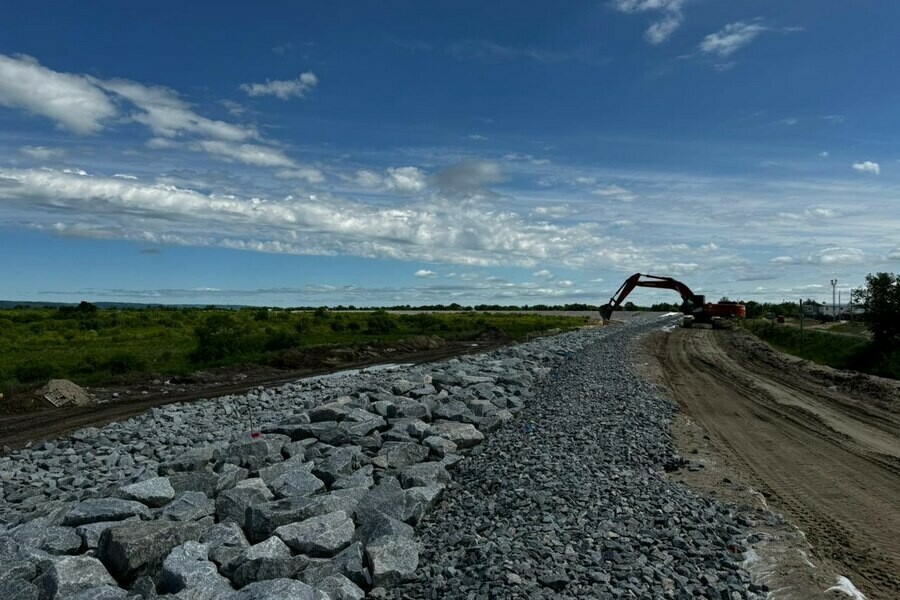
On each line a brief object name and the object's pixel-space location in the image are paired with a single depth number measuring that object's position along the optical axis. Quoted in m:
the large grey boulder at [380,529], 6.19
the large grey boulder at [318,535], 6.07
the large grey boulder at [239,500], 6.94
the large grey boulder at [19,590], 5.14
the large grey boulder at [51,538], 6.07
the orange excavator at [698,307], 42.53
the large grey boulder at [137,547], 5.74
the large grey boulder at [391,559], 5.55
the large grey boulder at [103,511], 6.66
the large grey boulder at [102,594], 5.11
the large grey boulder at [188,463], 8.85
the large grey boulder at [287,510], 6.58
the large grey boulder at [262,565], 5.54
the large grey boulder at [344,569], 5.56
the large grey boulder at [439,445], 9.48
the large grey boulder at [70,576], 5.25
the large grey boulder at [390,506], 6.84
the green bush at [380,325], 46.50
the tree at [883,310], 26.55
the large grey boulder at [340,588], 5.27
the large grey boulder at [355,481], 7.98
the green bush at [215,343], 29.22
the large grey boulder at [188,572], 5.31
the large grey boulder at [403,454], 9.10
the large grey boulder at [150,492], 7.19
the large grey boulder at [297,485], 7.74
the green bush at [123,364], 24.84
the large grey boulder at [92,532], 6.19
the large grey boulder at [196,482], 7.71
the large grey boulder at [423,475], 8.09
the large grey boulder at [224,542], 5.84
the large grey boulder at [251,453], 9.02
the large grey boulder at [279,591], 4.90
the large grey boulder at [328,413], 11.28
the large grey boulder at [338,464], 8.41
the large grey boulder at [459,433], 10.24
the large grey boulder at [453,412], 11.64
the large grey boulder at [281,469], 8.35
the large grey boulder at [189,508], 6.75
